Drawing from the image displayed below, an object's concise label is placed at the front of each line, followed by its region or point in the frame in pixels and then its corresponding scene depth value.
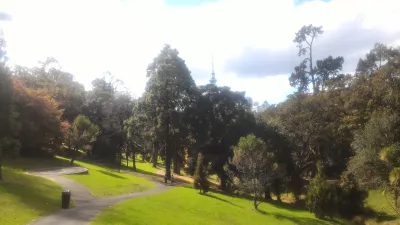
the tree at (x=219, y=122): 45.34
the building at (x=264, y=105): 129.52
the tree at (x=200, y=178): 37.53
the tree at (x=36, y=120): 40.28
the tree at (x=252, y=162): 33.28
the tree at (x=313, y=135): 42.69
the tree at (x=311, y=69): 58.03
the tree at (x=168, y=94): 45.31
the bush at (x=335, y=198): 32.66
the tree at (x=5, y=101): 25.09
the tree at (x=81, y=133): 42.81
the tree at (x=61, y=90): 61.50
